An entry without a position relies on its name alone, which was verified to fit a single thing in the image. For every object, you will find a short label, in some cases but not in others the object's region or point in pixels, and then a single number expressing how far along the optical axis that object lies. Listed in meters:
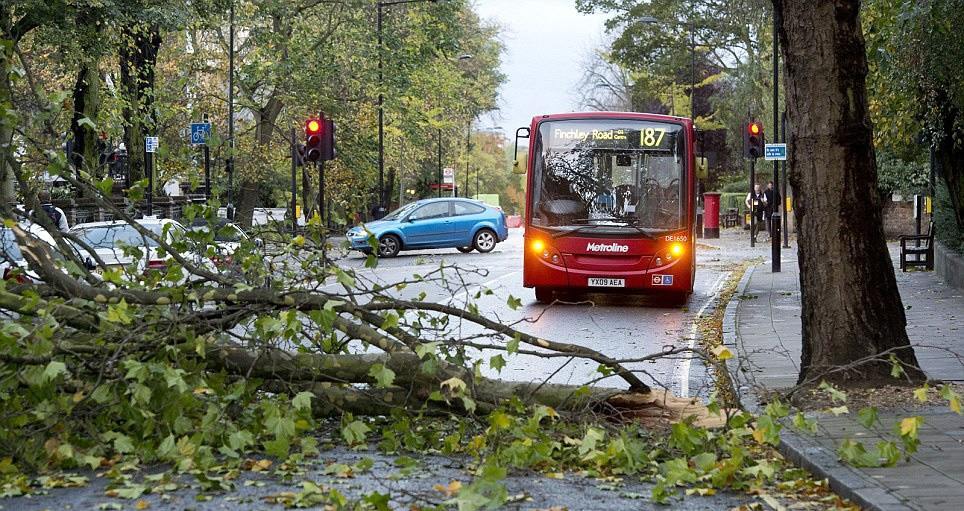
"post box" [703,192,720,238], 53.54
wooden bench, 28.86
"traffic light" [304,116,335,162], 30.05
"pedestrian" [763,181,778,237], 44.95
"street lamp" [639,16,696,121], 59.81
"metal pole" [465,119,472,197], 84.69
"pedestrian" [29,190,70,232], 21.95
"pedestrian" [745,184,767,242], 45.56
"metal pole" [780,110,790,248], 44.19
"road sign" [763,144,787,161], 33.75
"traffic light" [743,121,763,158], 34.44
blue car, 40.44
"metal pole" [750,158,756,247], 45.03
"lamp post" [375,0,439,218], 47.47
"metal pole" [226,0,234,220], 44.19
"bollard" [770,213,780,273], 27.86
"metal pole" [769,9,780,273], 27.72
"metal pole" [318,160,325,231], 36.96
